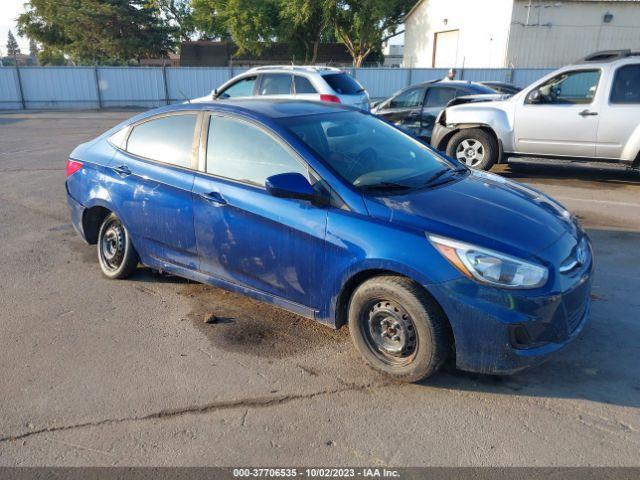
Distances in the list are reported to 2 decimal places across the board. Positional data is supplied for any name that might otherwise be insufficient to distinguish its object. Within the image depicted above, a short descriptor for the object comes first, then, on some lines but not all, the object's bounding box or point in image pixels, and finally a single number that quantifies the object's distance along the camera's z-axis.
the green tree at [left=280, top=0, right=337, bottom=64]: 33.59
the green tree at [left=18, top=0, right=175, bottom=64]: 38.91
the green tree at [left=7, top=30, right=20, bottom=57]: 34.69
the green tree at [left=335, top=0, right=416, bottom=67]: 33.72
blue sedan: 3.01
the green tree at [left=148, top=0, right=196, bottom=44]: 42.44
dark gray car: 11.07
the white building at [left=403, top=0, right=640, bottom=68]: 27.31
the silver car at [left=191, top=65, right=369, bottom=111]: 11.27
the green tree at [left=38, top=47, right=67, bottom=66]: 43.58
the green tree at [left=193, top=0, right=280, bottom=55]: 35.12
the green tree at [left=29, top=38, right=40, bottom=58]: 55.01
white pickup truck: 7.86
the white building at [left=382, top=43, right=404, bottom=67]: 59.38
